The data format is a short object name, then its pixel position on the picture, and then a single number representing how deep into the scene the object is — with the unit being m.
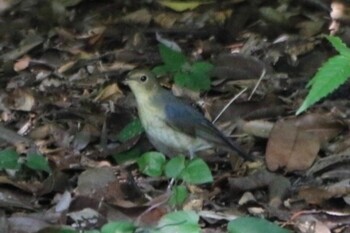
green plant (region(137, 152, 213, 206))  11.89
